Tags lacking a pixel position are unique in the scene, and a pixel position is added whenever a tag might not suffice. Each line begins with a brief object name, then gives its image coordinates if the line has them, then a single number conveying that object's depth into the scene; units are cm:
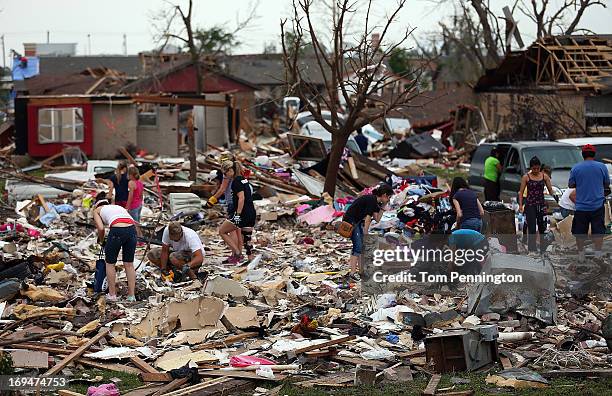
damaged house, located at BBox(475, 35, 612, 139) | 3108
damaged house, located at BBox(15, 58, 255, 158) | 3341
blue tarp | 6123
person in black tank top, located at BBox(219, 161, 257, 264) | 1505
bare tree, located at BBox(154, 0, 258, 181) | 4441
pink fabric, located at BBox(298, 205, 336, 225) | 1908
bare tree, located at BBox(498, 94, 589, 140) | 3066
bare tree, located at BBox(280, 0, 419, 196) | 1984
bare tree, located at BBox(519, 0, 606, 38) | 4188
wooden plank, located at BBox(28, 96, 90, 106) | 3306
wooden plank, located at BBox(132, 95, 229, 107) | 3190
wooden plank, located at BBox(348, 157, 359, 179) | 2362
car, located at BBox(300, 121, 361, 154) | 3528
